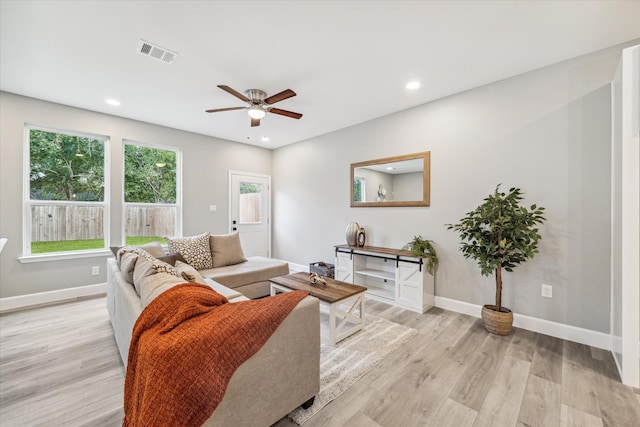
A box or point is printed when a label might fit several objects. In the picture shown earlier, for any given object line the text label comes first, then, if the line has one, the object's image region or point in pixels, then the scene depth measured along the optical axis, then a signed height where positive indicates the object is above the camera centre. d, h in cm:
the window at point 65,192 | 344 +28
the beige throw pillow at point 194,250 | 324 -50
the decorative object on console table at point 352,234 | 404 -35
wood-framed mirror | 350 +48
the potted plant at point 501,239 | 244 -27
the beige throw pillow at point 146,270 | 175 -43
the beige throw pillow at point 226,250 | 350 -55
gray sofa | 120 -84
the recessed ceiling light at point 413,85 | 294 +150
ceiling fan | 301 +128
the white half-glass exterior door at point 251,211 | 531 +2
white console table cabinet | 317 -89
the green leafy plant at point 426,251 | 322 -51
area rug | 172 -125
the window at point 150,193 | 415 +32
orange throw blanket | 98 -61
